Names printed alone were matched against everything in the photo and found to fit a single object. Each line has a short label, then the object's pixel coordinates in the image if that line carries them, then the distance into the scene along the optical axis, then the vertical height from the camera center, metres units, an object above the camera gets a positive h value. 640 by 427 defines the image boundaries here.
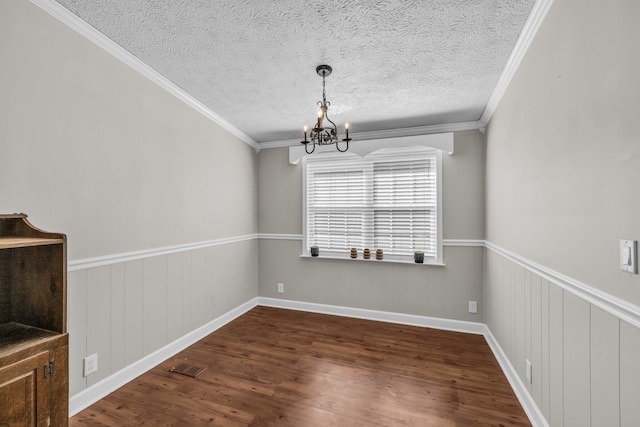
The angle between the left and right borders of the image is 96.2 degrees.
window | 3.60 +0.16
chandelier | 2.19 +0.67
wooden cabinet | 1.21 -0.56
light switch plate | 0.95 -0.14
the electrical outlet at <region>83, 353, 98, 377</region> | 1.95 -1.04
